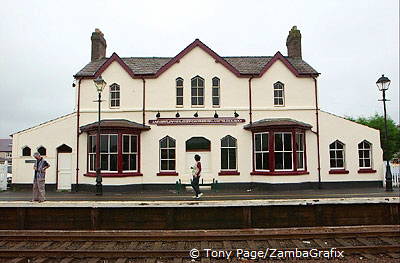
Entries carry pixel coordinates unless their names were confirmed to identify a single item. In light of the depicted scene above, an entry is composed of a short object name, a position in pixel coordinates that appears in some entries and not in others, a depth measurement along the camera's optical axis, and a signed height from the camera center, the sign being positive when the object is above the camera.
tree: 30.38 +1.92
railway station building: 16.94 +1.36
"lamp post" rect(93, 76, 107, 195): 14.41 -0.31
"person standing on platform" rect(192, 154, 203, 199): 12.25 -0.87
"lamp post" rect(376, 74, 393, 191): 15.17 +3.40
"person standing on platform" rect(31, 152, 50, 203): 10.47 -0.77
